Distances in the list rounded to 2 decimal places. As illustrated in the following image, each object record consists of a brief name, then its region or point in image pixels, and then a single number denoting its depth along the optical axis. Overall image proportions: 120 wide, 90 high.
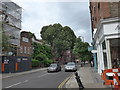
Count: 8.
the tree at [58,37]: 33.70
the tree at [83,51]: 23.35
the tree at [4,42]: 12.04
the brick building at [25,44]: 23.69
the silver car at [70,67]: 15.72
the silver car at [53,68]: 15.24
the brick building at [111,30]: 6.68
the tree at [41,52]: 25.13
